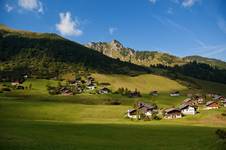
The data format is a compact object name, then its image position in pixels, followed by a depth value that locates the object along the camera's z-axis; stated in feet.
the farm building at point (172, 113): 233.71
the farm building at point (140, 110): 226.59
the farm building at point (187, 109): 252.13
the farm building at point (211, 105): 294.71
